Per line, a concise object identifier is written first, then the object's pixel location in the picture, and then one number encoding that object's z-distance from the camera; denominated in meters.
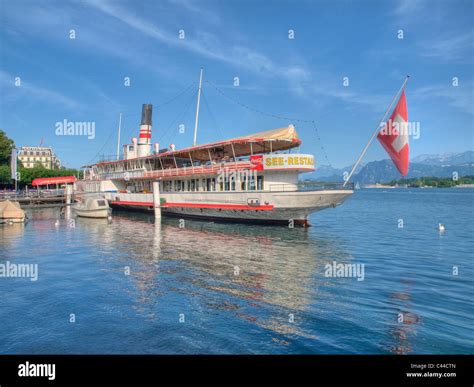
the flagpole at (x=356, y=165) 27.45
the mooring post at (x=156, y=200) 40.59
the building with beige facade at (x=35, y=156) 150.86
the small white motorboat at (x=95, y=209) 40.34
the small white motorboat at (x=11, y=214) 35.19
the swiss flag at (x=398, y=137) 20.47
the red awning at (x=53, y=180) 71.53
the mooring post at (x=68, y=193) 62.53
